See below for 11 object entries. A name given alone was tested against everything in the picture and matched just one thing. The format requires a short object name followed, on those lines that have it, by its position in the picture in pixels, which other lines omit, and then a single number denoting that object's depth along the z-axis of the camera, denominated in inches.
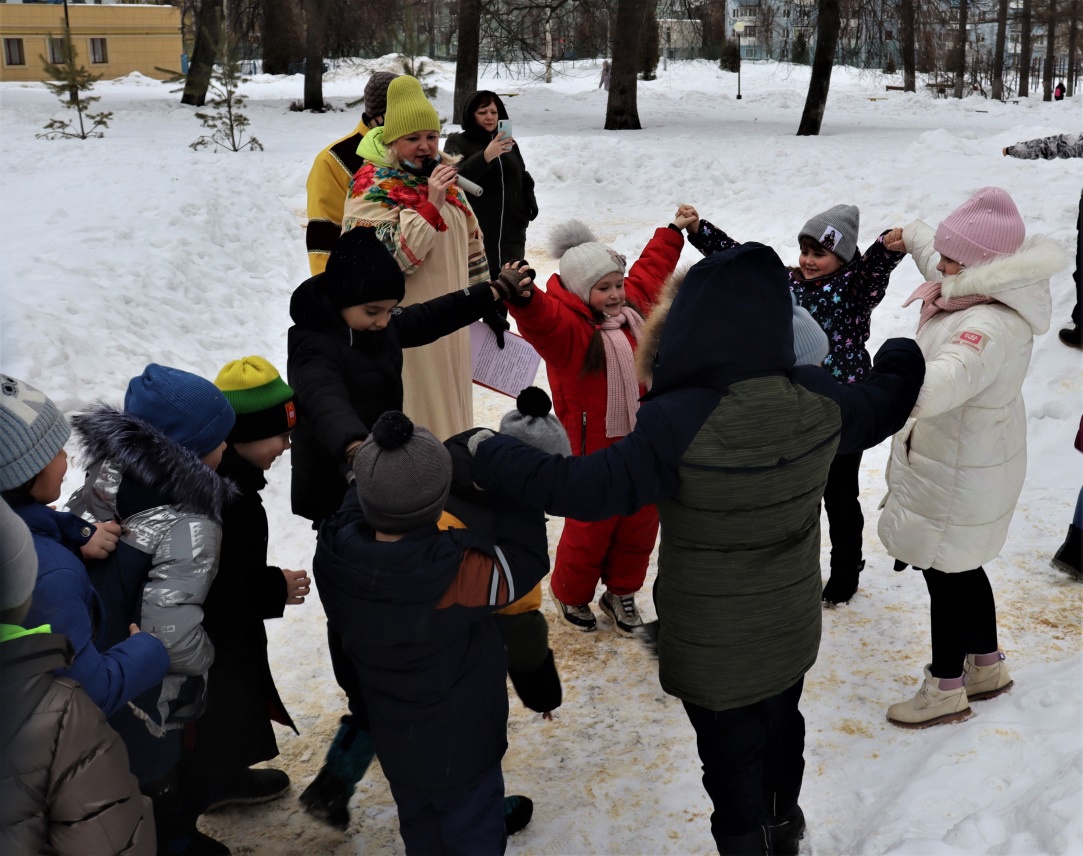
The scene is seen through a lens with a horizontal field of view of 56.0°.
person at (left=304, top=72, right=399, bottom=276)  189.5
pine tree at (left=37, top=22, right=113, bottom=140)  725.3
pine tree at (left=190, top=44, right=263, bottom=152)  713.6
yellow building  1446.9
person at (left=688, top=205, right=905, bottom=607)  158.4
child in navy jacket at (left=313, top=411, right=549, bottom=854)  89.0
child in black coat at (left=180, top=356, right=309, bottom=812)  106.5
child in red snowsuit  148.4
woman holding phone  257.1
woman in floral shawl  155.3
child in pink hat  121.3
